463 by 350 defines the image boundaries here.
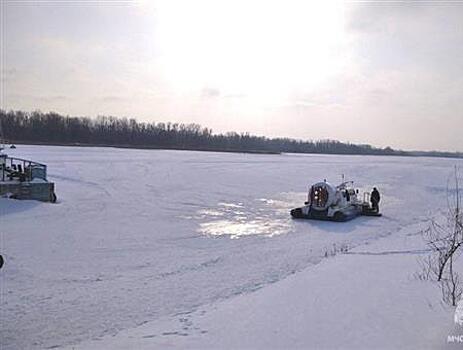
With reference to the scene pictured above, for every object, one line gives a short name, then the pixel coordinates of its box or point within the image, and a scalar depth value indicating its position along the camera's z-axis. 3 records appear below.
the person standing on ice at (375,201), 20.17
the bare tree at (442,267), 6.00
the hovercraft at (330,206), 18.19
